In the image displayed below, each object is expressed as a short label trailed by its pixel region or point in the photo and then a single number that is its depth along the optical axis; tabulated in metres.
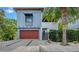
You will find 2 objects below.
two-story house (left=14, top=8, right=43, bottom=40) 6.71
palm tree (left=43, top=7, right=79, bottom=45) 4.24
